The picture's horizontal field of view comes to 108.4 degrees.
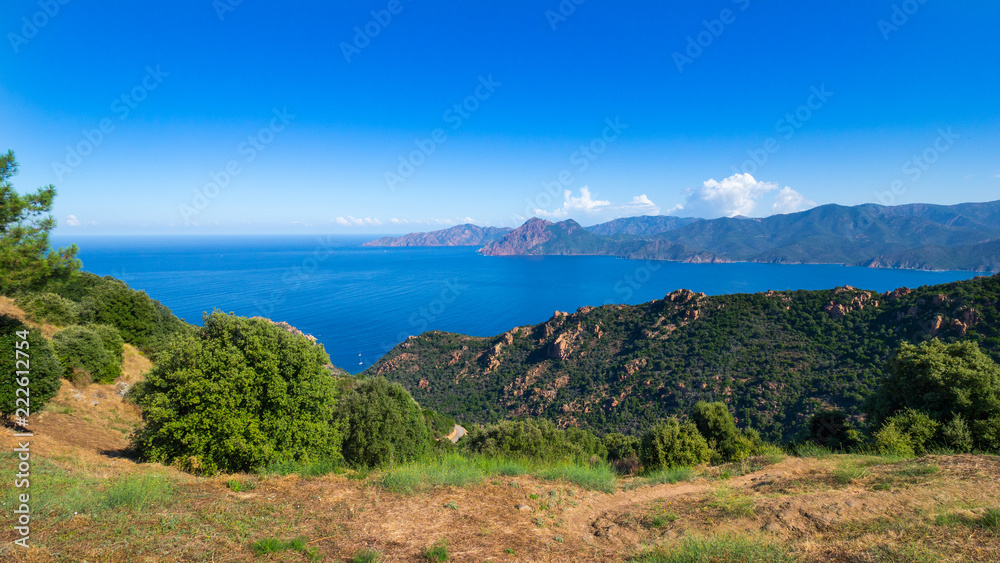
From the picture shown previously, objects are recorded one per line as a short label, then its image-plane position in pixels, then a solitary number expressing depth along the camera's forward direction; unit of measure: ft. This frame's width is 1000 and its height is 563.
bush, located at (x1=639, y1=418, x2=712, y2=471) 50.98
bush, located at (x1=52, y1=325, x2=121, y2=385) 60.03
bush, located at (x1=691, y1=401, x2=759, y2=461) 56.13
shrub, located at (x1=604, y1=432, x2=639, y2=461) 74.09
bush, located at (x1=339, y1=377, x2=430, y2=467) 55.42
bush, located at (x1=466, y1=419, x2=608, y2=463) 71.31
